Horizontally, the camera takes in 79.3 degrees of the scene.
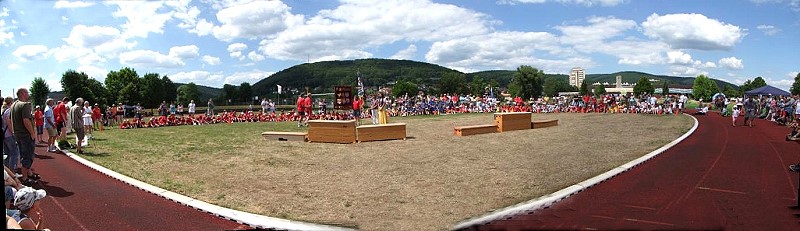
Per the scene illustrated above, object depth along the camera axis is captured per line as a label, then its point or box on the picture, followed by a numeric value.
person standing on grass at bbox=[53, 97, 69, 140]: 17.37
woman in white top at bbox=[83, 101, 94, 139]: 18.77
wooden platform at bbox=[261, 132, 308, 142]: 17.28
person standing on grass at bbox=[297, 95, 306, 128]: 25.38
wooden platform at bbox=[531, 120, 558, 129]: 22.31
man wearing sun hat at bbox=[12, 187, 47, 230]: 5.25
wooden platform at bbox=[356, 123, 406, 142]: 16.70
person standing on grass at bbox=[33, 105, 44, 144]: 17.28
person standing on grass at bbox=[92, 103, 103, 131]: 24.85
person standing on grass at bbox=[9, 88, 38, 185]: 9.66
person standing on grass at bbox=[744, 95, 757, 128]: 22.47
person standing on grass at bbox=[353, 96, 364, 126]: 26.88
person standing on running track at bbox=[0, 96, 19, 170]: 9.51
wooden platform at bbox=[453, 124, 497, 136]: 18.55
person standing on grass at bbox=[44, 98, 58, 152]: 13.95
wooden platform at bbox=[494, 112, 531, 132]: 20.14
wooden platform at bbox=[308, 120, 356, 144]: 16.33
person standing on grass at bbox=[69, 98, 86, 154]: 14.18
